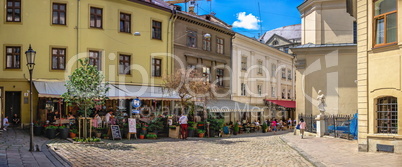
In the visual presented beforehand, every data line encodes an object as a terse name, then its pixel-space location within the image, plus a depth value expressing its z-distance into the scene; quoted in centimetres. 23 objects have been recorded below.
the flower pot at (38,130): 2100
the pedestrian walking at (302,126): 2519
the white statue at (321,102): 2520
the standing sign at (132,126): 2150
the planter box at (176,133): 2334
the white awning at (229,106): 3147
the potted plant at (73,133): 2031
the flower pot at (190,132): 2444
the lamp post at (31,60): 1515
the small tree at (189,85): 2484
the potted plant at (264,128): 3575
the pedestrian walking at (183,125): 2270
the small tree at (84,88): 1803
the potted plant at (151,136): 2220
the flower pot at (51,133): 1977
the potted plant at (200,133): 2469
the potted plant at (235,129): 3082
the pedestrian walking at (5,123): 2177
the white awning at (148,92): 2678
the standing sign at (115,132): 2077
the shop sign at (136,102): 2475
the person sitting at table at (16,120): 2356
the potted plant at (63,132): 1983
